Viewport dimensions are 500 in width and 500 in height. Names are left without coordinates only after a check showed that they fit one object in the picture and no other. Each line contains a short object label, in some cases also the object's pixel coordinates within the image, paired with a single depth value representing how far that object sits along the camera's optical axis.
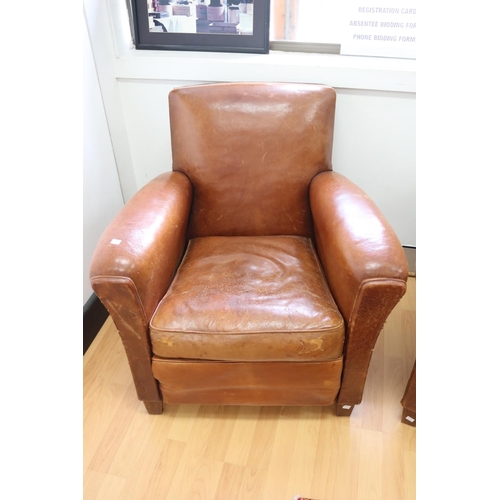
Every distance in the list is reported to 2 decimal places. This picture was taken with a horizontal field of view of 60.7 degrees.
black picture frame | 1.62
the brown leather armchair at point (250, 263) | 1.14
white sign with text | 1.55
